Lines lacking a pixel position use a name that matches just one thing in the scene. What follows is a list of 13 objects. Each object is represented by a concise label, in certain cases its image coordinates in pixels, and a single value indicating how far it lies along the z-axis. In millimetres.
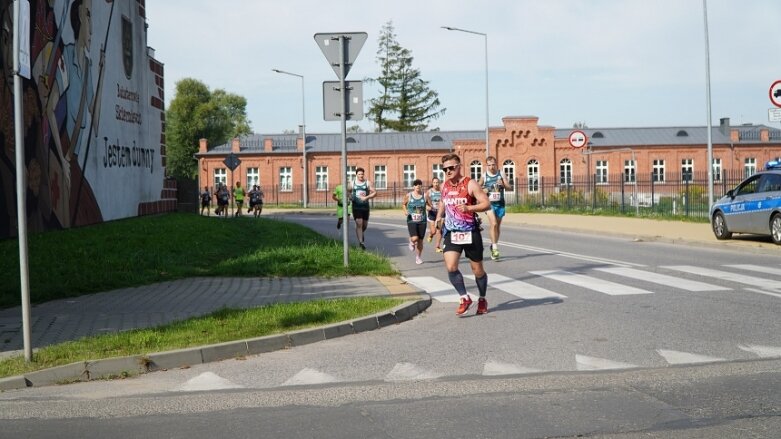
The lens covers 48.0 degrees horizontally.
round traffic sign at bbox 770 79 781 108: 16938
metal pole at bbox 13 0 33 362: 7254
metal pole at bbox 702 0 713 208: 25125
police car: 18688
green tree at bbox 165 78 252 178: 94438
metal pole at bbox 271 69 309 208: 59456
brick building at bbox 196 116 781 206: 69938
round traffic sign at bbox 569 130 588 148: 34441
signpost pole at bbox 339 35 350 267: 14031
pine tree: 92000
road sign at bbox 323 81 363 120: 14148
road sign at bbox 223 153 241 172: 41281
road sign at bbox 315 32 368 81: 14055
